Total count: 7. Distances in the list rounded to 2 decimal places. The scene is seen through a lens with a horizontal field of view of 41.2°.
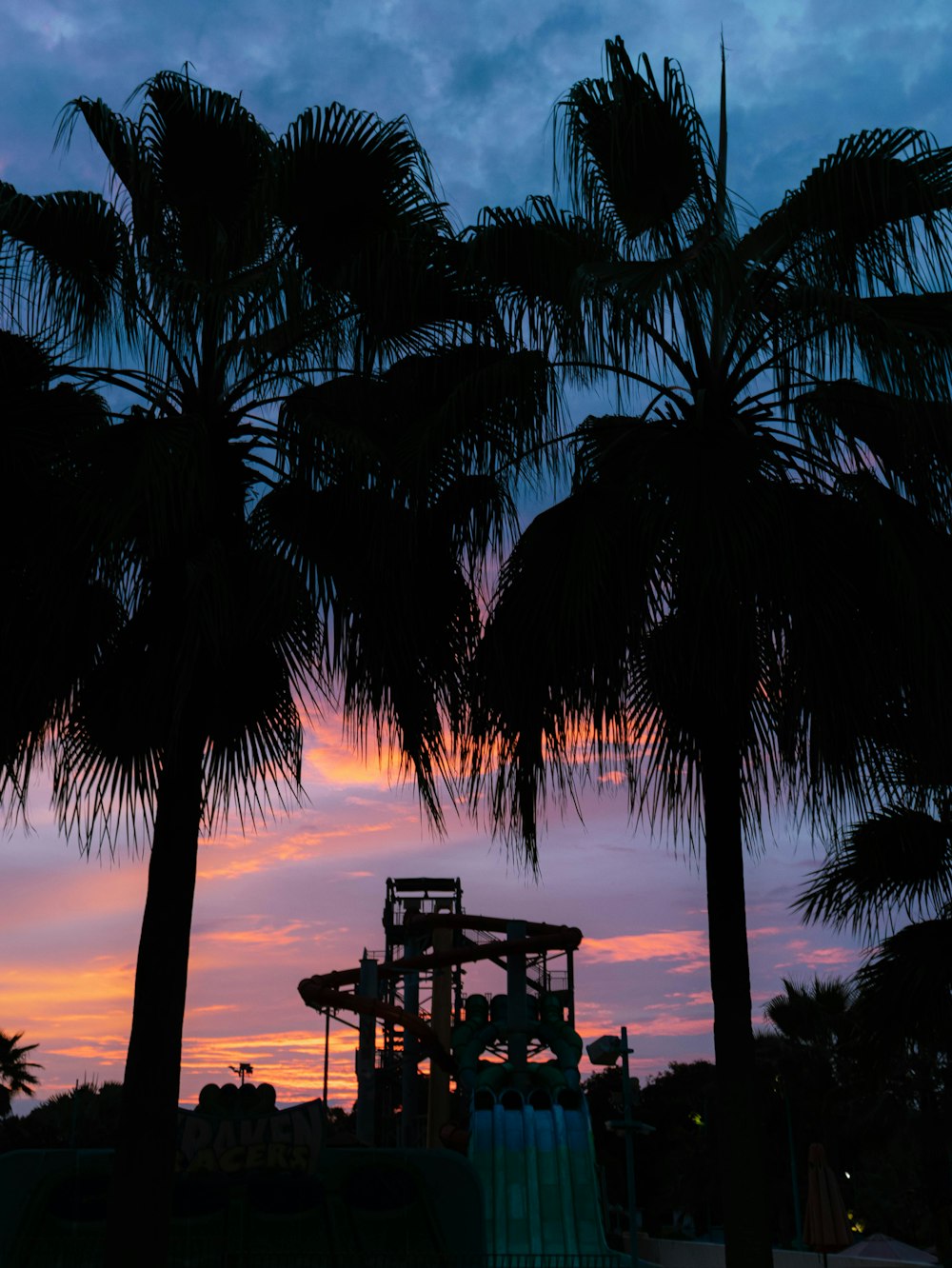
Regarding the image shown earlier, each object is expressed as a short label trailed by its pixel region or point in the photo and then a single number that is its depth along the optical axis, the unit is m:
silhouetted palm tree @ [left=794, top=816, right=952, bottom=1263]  13.88
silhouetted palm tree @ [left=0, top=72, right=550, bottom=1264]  10.34
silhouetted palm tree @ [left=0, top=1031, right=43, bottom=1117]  55.44
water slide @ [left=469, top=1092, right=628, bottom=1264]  24.06
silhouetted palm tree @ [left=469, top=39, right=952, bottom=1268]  10.02
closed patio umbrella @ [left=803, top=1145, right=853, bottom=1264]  23.84
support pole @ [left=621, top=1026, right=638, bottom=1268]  23.90
